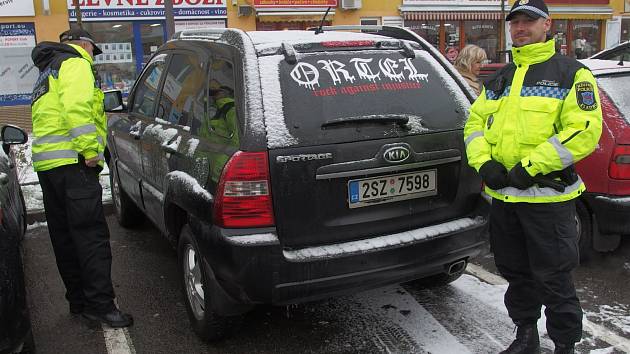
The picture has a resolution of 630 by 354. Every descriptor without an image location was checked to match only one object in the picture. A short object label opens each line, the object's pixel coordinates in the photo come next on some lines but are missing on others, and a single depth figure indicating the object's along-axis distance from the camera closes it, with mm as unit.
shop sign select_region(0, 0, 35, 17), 12836
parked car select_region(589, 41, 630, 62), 6414
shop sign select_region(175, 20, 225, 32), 14273
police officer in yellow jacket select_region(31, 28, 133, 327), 3334
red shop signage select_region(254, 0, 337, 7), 14654
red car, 3955
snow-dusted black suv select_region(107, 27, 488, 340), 2748
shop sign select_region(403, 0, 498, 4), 16150
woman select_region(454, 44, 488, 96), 5062
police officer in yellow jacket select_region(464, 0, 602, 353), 2588
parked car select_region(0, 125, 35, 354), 2590
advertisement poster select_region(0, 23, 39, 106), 13000
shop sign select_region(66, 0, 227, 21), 13500
